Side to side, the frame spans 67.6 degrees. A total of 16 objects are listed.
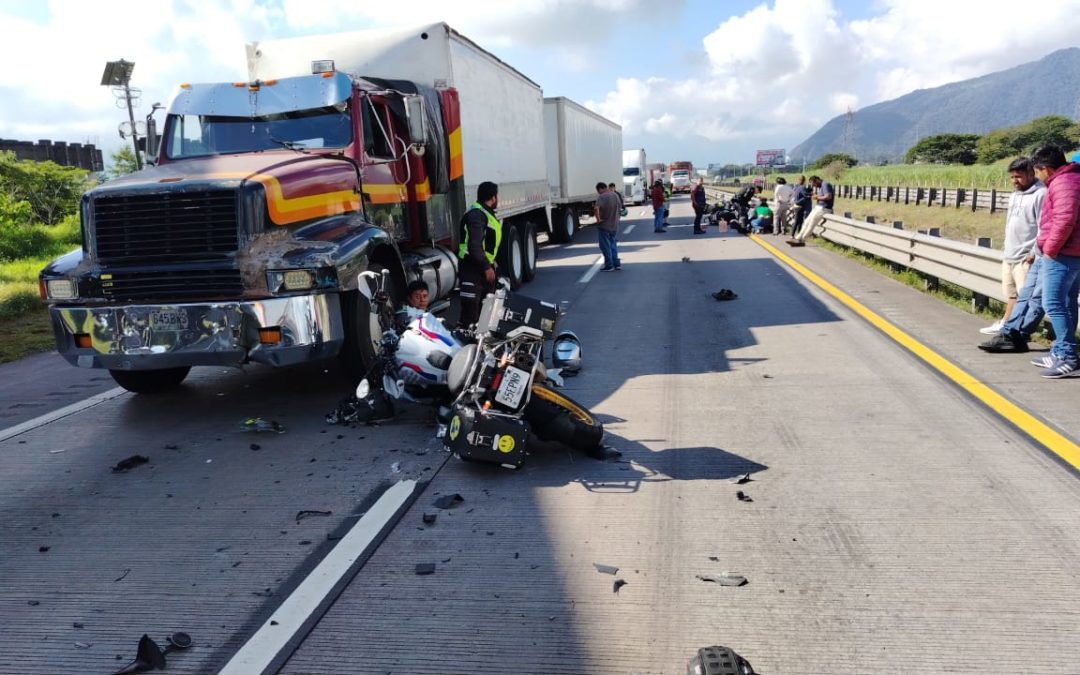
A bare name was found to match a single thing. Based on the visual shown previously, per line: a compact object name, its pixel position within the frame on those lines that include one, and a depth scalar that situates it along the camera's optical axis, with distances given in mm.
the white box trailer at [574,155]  21750
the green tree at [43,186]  32375
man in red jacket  6410
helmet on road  7035
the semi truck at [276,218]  6051
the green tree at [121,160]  59912
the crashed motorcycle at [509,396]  4898
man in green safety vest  8664
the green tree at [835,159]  115506
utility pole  30062
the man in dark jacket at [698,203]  25453
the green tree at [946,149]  104125
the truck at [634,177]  49031
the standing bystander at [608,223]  15711
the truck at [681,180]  68000
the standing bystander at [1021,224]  7598
